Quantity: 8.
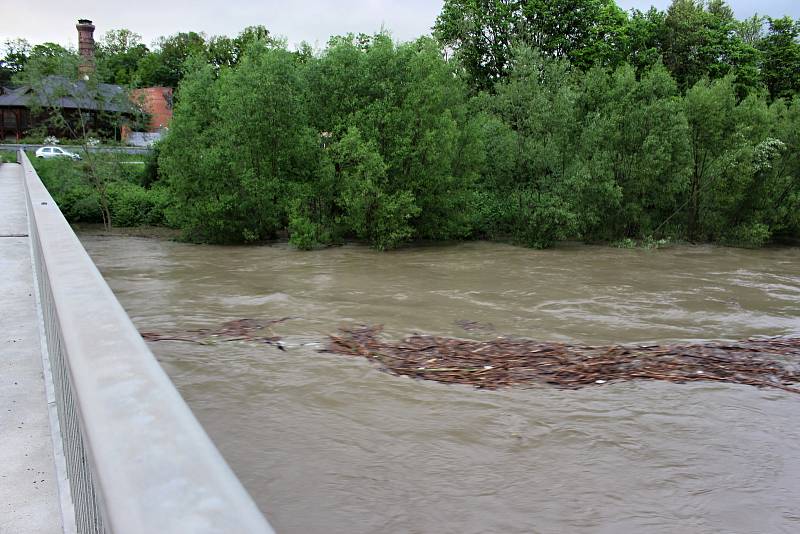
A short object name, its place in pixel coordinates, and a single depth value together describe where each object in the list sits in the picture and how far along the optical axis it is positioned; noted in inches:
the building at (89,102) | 974.4
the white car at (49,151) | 1563.0
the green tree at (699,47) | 1630.2
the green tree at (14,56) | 3053.6
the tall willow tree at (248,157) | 844.0
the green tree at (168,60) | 2945.4
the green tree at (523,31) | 1647.4
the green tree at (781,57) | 1678.2
